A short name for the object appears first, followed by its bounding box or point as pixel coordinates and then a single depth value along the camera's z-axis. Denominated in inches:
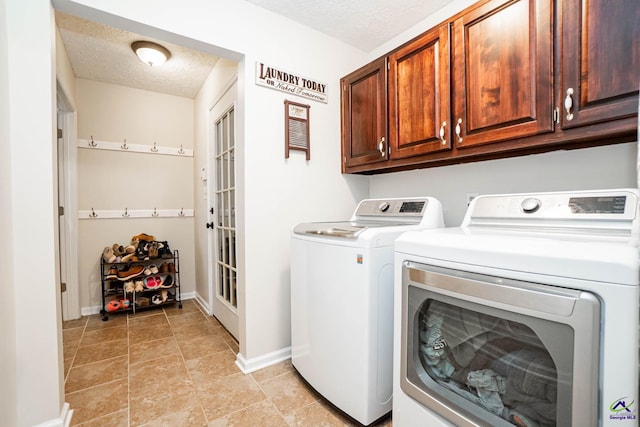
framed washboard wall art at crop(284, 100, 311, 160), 79.3
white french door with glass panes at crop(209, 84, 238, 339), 96.3
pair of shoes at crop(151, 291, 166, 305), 119.3
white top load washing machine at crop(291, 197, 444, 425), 51.8
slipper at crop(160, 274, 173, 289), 122.6
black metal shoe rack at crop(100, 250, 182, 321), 113.4
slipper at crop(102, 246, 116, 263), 113.1
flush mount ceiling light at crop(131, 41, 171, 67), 93.8
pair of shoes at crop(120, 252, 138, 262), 115.0
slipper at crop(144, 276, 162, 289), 118.0
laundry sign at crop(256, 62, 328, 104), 75.4
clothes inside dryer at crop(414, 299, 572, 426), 31.5
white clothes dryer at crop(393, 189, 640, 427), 26.1
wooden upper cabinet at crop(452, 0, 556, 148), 48.9
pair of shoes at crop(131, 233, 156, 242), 123.6
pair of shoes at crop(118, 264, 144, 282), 112.7
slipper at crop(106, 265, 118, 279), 112.4
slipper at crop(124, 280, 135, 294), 112.9
